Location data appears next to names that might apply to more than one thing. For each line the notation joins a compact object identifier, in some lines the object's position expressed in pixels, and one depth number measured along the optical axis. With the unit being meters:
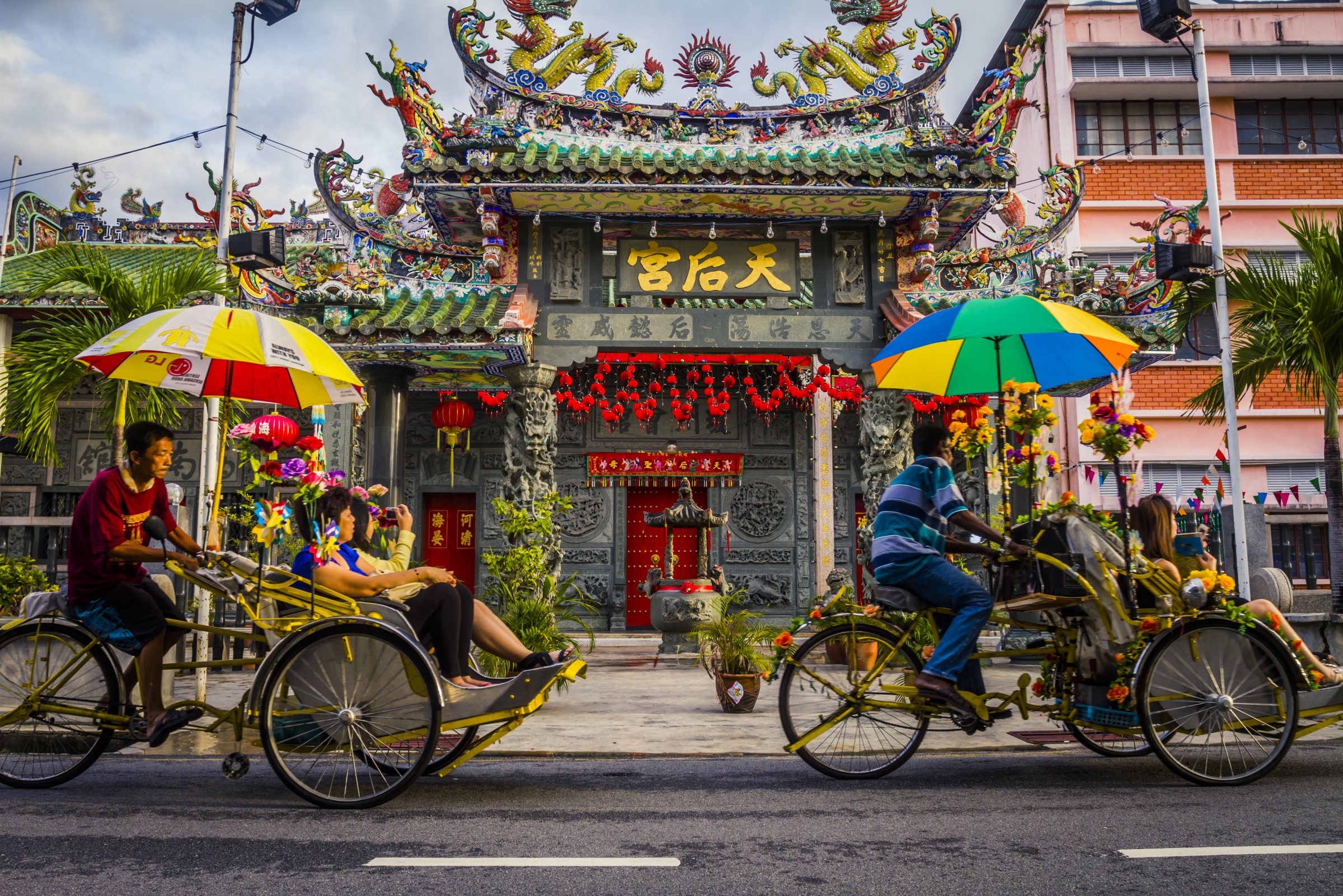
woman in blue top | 4.45
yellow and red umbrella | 4.69
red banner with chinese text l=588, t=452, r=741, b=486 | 15.20
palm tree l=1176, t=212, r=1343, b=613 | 8.93
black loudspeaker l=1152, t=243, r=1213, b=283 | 9.58
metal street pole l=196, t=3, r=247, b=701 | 9.76
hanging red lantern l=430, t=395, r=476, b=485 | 13.99
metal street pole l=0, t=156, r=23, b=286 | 12.97
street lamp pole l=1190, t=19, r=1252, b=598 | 9.38
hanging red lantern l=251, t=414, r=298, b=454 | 5.41
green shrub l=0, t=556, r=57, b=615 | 10.42
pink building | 18.61
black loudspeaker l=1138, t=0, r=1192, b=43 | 9.81
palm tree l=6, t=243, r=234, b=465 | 9.52
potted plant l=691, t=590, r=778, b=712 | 7.02
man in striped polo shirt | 4.51
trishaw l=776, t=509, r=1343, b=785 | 4.53
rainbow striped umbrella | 5.77
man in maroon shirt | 4.45
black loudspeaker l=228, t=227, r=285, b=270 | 9.12
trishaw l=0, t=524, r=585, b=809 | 4.11
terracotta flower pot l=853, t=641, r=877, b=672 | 4.63
